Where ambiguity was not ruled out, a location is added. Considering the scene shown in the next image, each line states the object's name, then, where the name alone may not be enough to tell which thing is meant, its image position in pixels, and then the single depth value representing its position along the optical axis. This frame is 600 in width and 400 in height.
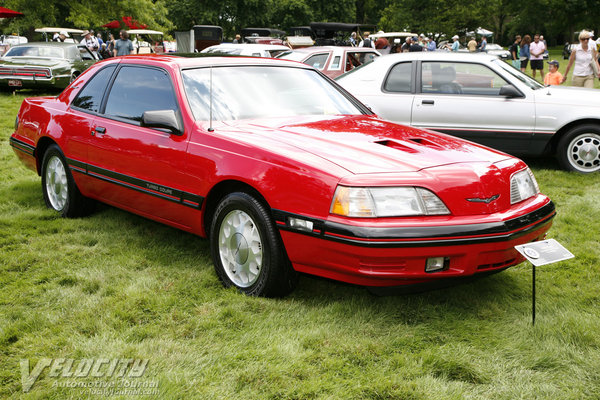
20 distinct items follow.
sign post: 3.33
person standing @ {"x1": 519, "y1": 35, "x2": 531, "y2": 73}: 24.44
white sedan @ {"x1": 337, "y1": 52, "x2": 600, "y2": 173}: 7.60
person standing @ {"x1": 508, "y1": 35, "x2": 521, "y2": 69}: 27.96
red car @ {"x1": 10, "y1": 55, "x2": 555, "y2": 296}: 3.36
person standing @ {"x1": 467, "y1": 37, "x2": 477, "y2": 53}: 22.09
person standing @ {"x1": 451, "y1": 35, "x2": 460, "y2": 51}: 27.35
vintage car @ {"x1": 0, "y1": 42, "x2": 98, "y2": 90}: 14.91
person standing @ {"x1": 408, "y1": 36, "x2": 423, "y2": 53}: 18.23
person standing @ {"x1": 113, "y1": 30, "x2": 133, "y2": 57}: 17.78
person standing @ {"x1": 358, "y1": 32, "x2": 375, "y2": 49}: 21.35
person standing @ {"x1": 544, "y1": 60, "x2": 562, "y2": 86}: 11.91
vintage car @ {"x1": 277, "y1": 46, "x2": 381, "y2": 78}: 12.91
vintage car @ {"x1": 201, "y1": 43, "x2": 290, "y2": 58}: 16.33
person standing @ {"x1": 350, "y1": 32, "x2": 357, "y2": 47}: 31.09
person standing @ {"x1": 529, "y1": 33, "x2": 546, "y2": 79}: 21.15
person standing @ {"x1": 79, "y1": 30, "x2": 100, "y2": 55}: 22.62
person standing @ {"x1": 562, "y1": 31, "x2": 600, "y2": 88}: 11.46
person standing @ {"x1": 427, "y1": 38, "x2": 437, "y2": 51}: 29.96
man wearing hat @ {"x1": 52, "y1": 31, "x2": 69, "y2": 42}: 24.33
